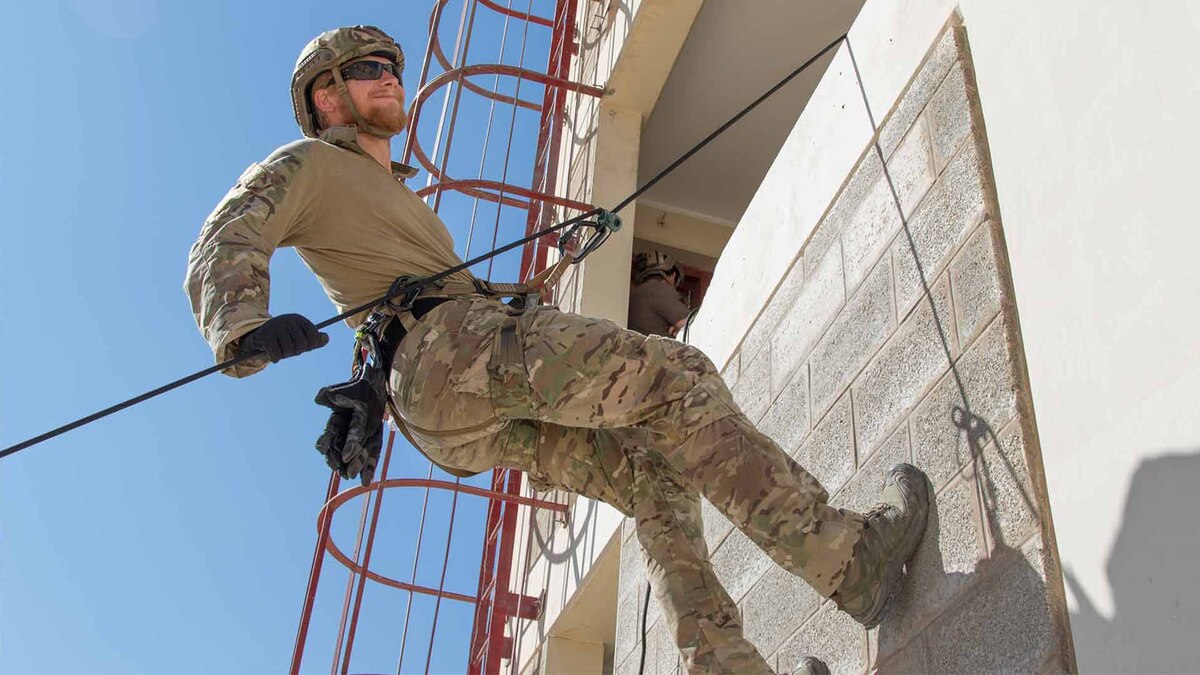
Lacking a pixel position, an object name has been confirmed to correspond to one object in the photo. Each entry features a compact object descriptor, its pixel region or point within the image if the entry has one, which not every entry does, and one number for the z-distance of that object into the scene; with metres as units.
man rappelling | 3.34
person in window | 7.97
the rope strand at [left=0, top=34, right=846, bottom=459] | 3.17
